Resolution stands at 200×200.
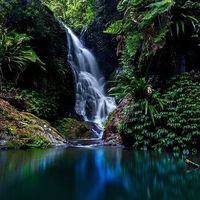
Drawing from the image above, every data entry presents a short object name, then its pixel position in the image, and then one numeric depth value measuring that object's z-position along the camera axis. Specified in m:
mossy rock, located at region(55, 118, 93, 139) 12.81
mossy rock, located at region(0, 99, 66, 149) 8.65
